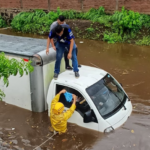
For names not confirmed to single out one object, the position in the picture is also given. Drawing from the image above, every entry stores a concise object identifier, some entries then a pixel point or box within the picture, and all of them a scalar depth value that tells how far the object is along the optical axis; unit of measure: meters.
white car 5.40
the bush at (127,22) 14.77
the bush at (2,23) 21.35
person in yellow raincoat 5.31
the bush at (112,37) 14.91
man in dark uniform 5.87
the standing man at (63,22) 6.39
